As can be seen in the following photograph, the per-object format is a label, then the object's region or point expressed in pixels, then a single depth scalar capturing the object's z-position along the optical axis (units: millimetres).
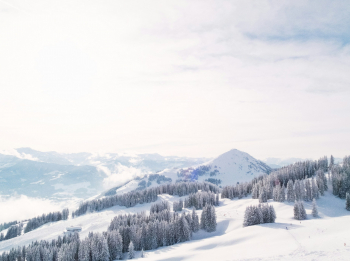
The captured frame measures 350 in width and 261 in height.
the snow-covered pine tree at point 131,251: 82575
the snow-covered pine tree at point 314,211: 98625
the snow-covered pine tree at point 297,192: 118788
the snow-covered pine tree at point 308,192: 118188
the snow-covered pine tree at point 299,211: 94250
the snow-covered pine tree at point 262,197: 126894
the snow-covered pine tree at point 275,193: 123612
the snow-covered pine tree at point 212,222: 101125
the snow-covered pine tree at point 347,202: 107625
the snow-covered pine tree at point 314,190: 118312
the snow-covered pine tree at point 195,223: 101500
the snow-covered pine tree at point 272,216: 85769
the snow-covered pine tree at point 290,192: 118681
